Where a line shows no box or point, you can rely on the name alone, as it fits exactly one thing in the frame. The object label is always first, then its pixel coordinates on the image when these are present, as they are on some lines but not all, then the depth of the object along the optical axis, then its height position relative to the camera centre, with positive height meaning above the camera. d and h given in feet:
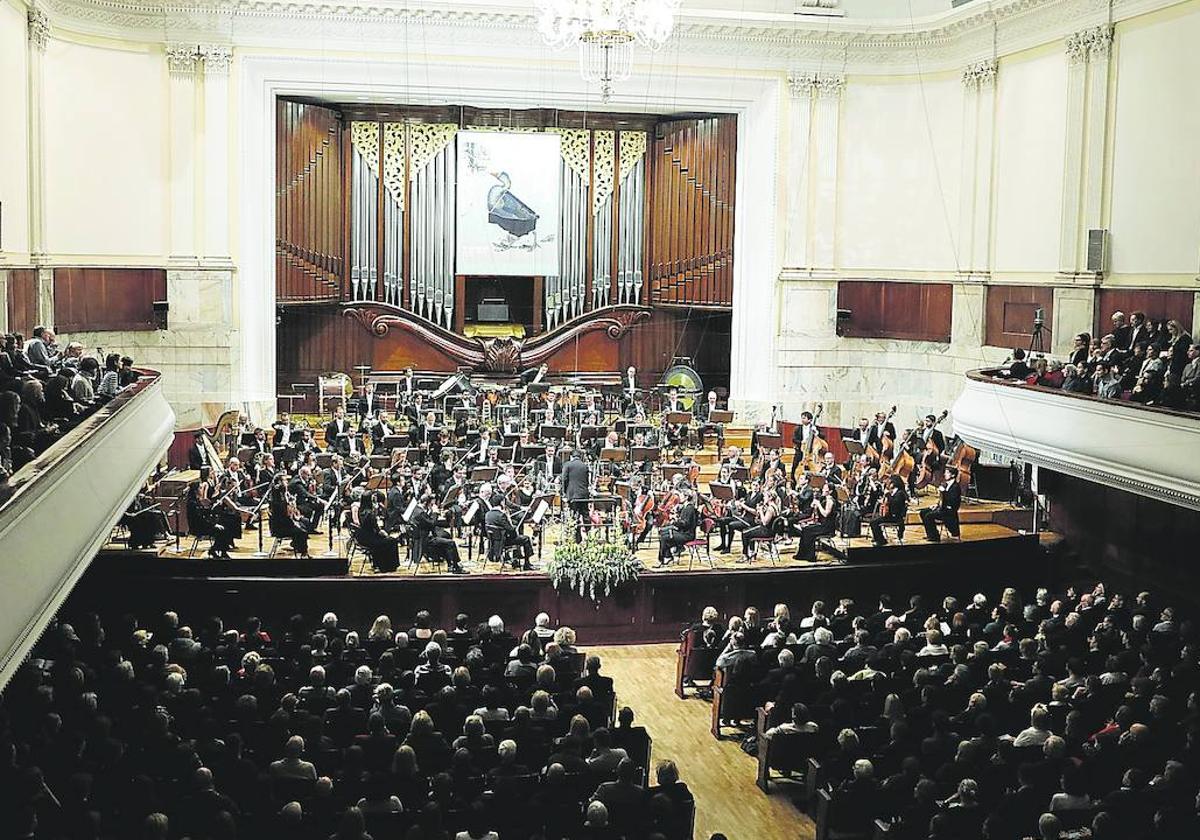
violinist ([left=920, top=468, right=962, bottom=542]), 55.67 -8.50
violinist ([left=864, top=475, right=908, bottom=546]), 55.62 -8.22
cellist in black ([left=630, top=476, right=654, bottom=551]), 53.21 -8.50
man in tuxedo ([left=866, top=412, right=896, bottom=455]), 64.08 -5.98
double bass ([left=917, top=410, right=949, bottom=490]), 60.75 -7.05
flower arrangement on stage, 49.03 -9.65
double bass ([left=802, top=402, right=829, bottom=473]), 64.80 -7.02
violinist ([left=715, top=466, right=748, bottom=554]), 53.78 -8.45
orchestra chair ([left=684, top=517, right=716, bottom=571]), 52.44 -9.41
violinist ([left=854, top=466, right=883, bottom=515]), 56.24 -7.82
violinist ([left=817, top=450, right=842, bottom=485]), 55.21 -6.96
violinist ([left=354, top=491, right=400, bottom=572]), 49.88 -8.99
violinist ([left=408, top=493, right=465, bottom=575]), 50.26 -8.99
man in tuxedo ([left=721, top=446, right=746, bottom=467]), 57.14 -6.65
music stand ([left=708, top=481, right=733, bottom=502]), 52.01 -7.20
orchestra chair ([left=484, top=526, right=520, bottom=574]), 50.55 -9.44
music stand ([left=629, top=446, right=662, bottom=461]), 55.98 -6.22
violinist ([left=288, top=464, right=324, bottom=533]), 52.54 -7.77
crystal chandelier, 52.13 +11.18
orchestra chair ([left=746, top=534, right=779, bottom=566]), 53.47 -9.88
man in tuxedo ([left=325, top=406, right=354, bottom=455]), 60.34 -6.19
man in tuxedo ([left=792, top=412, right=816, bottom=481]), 64.23 -6.42
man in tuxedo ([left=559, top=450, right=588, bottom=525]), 53.62 -7.27
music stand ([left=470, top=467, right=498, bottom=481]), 52.06 -6.67
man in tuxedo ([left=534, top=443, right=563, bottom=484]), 56.03 -6.97
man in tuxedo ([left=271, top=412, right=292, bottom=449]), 59.00 -6.01
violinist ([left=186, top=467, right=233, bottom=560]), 49.14 -8.33
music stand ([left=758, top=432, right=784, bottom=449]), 62.03 -6.24
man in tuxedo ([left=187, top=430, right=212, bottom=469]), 58.80 -6.99
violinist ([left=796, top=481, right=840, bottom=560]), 53.06 -8.65
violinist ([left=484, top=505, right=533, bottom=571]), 50.42 -8.47
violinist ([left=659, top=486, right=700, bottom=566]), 51.47 -8.71
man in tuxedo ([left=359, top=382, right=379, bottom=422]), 67.72 -5.33
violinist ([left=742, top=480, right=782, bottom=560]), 52.70 -8.54
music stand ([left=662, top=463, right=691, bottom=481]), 55.98 -6.92
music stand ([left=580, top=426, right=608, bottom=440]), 58.14 -5.63
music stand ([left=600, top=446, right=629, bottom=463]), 55.62 -6.23
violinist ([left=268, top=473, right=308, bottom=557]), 50.49 -8.40
